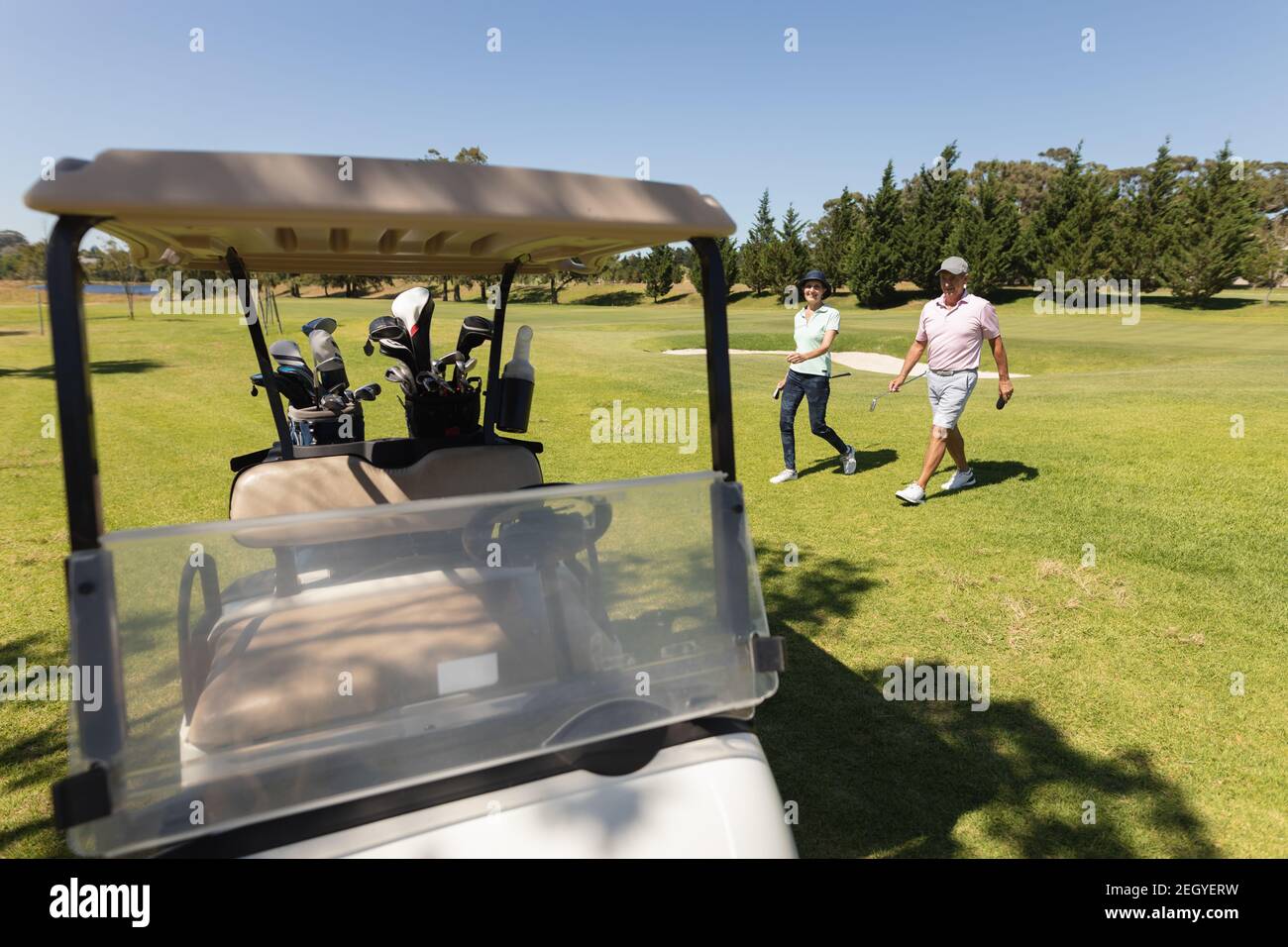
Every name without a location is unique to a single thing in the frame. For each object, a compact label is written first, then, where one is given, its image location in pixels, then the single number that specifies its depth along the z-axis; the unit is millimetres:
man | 6395
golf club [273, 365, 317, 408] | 3738
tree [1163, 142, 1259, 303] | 39344
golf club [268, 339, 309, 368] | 3869
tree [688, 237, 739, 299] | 52031
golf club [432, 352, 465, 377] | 3520
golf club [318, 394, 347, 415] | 3874
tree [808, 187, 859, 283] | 50594
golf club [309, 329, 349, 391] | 4348
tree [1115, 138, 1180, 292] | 42469
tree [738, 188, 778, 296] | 51250
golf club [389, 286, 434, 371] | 3402
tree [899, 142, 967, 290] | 45062
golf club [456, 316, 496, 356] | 3479
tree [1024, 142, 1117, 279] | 42906
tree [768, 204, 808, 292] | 50406
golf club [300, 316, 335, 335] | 4621
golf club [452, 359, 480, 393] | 3525
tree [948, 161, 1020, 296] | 43281
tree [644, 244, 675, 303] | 55125
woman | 7242
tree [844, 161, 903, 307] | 45344
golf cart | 1322
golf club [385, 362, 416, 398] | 3314
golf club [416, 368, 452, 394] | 3305
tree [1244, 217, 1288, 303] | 39938
